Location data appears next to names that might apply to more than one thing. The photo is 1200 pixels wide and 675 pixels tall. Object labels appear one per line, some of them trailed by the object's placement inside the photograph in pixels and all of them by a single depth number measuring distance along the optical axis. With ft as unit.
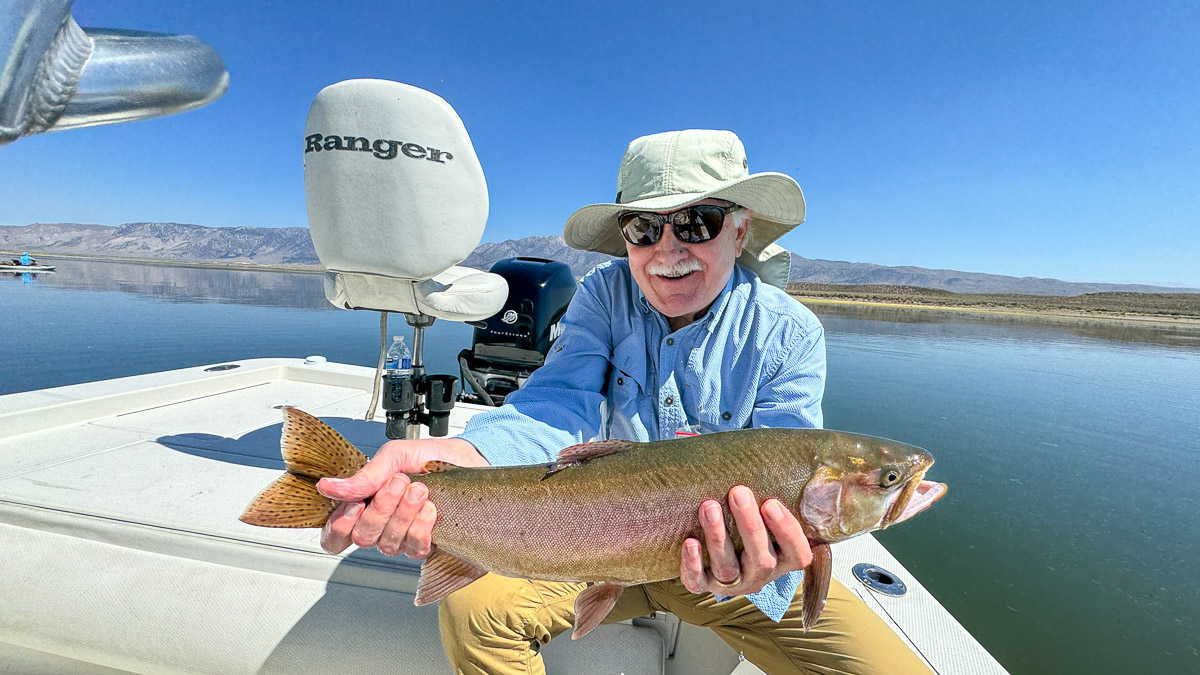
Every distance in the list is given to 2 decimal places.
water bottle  3.66
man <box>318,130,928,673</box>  1.87
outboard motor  5.09
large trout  1.84
